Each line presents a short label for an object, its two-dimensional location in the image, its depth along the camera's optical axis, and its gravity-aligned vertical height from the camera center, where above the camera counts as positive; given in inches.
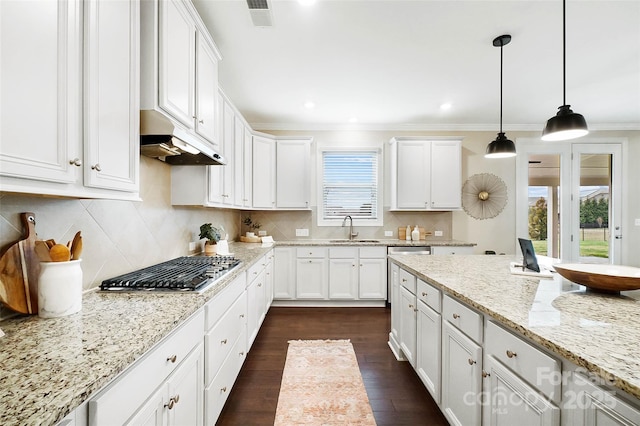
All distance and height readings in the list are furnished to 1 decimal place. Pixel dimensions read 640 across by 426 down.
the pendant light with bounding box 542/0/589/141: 66.9 +21.9
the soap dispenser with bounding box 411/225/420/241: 168.9 -12.3
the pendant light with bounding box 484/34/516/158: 99.1 +23.9
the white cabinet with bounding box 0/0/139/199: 30.4 +15.0
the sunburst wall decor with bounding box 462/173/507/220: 178.1 +12.2
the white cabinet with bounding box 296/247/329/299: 152.7 -32.7
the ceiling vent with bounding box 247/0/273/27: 74.3 +55.7
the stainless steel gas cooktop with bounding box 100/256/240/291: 55.1 -14.2
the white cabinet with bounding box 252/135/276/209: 156.8 +23.2
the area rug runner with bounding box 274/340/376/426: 69.4 -50.2
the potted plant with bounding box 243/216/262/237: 174.2 -6.9
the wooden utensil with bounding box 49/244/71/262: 40.4 -6.0
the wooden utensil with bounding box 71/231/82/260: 43.6 -5.6
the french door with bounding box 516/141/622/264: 177.5 +10.6
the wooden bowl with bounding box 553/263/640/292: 46.8 -11.0
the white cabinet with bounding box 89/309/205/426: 28.6 -21.8
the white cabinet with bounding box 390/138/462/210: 165.8 +24.6
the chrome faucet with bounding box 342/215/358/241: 176.2 -8.1
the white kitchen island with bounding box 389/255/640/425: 30.0 -18.6
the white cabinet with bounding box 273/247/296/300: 152.6 -33.4
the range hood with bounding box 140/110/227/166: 56.3 +16.3
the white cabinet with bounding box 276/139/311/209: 165.6 +24.0
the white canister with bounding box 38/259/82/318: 39.2 -10.9
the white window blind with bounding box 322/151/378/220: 179.0 +17.3
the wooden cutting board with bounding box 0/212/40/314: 38.8 -8.9
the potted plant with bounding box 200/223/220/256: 103.0 -8.8
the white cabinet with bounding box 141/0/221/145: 56.4 +34.0
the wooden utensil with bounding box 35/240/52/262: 41.4 -5.8
